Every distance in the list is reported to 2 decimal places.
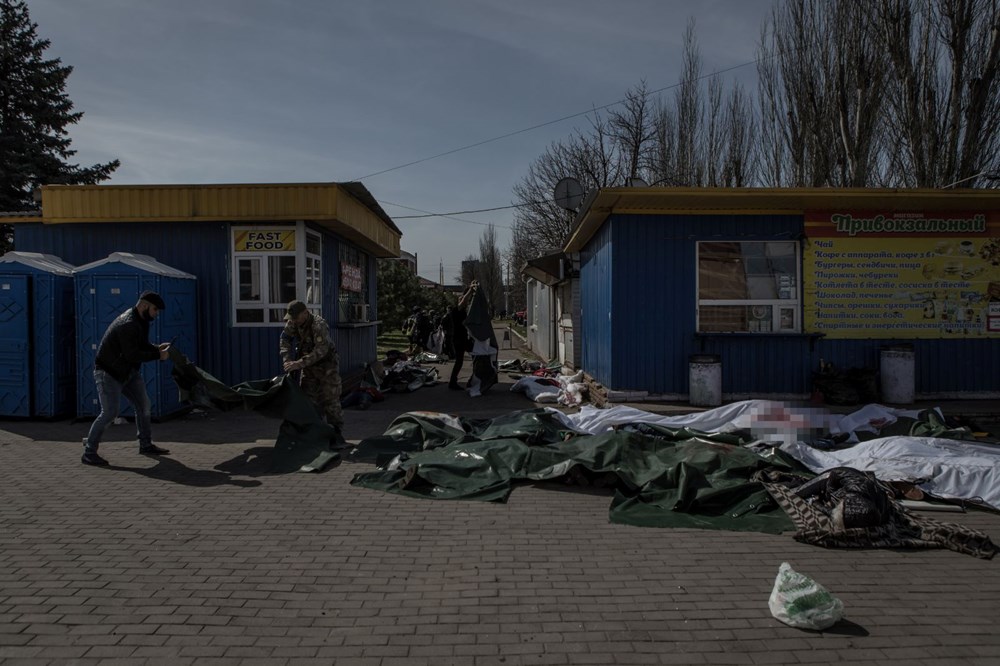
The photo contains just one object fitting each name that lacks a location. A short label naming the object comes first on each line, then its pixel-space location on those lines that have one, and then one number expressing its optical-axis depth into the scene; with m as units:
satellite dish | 15.59
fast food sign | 11.20
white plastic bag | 3.57
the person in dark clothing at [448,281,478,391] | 13.88
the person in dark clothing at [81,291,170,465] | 7.21
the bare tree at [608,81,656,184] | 29.69
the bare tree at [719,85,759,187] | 27.09
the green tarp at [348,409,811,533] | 5.62
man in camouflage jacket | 7.91
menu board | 10.37
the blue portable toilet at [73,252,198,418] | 9.66
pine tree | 22.08
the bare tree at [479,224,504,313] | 74.19
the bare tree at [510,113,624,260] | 30.98
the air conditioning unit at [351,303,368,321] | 15.31
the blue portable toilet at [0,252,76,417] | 9.53
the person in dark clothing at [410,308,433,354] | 22.77
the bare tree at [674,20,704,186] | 29.36
